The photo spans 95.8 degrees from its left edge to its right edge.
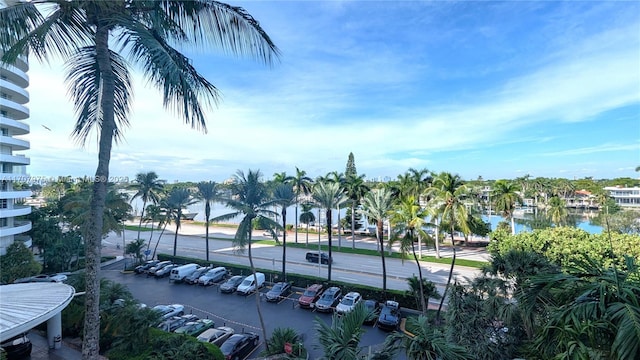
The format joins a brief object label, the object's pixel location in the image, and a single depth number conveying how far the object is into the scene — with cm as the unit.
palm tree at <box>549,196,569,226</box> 3831
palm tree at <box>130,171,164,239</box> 3566
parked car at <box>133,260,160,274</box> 2731
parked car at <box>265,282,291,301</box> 2084
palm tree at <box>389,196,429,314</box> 1808
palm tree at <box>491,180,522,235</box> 3212
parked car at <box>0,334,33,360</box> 1078
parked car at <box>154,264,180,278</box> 2603
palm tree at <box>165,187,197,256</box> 3105
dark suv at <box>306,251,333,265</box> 3043
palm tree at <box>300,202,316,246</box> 3856
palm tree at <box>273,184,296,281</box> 1987
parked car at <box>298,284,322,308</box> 1981
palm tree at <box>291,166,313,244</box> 3428
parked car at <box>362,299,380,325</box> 1813
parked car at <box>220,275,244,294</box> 2211
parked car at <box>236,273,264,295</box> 2184
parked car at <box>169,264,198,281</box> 2445
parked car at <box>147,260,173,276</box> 2661
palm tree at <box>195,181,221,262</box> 2884
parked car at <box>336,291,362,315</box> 1856
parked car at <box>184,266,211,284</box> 2428
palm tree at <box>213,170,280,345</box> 1691
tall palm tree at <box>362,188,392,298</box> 2027
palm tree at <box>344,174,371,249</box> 3388
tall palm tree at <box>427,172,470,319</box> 1945
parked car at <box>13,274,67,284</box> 2035
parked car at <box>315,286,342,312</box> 1912
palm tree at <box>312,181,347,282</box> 2308
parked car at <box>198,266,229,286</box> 2380
